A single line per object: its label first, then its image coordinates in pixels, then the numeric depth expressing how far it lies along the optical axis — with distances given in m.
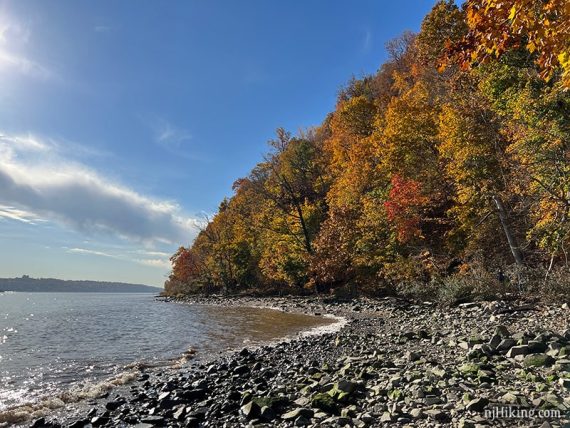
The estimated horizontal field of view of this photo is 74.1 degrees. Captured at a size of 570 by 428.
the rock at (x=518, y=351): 8.70
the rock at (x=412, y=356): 9.86
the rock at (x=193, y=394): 9.19
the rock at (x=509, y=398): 6.11
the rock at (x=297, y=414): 6.88
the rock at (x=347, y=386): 7.64
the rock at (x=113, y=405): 9.08
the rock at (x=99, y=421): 8.02
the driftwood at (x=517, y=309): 16.44
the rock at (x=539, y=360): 7.82
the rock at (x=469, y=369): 7.94
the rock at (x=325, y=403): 7.06
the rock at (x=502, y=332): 10.31
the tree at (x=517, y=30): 4.85
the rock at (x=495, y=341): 9.43
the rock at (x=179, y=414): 7.90
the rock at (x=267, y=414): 7.17
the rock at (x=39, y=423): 8.16
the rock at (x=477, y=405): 5.99
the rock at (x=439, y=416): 5.89
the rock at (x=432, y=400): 6.52
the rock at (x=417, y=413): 6.09
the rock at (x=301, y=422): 6.62
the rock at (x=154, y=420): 7.73
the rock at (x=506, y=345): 9.26
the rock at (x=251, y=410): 7.41
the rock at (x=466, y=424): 5.43
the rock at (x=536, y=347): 8.71
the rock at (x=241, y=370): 11.34
